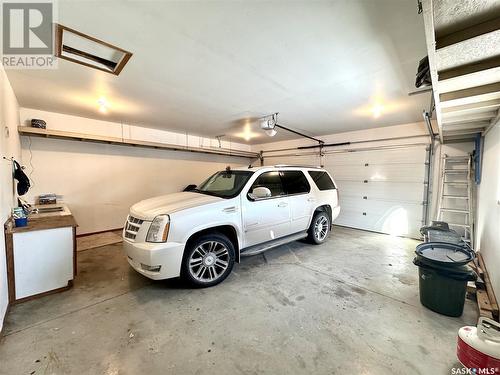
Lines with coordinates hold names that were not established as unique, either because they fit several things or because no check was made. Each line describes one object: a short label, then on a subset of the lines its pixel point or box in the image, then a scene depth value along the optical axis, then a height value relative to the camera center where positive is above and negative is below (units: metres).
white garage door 5.27 -0.09
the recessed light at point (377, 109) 4.01 +1.51
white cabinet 2.45 -1.02
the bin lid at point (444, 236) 3.39 -0.83
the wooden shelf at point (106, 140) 4.15 +0.89
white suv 2.58 -0.62
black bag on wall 3.18 -0.08
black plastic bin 2.22 -0.98
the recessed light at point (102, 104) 3.78 +1.39
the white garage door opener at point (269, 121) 4.76 +1.37
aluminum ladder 4.36 -0.13
